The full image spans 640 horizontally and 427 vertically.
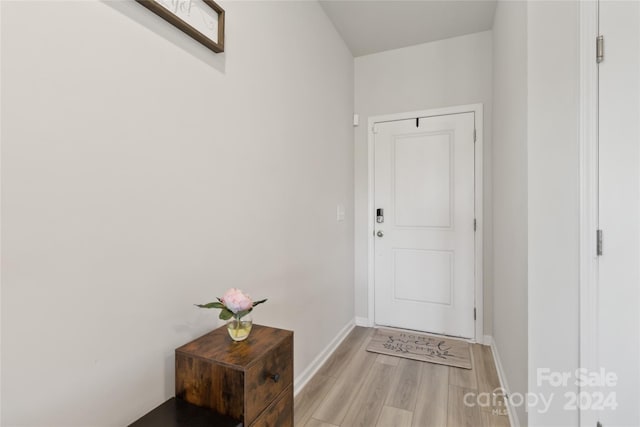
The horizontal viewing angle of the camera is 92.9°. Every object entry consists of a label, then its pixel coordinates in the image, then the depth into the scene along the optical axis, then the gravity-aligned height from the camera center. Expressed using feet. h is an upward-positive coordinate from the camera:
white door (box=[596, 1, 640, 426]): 3.93 -0.06
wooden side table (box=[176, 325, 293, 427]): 3.12 -1.83
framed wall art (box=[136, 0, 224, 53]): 3.42 +2.36
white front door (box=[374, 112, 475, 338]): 8.78 -0.50
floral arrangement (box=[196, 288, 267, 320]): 3.50 -1.12
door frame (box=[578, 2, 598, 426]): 4.08 +0.29
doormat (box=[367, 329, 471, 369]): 7.64 -3.81
